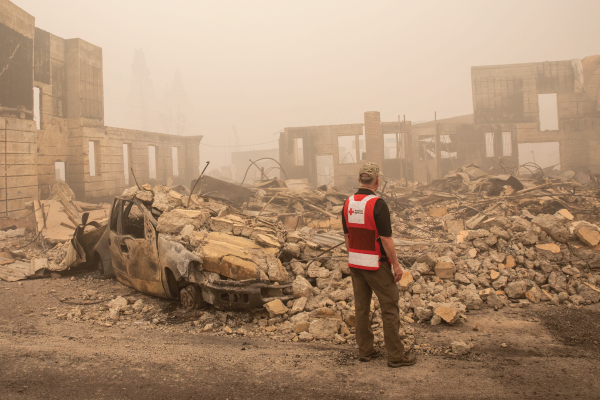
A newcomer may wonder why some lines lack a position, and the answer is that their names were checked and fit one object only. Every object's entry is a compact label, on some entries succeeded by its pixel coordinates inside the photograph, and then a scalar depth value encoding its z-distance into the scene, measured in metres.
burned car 4.29
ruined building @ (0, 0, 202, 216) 12.31
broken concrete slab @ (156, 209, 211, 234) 4.97
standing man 3.12
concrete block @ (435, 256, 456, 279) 5.12
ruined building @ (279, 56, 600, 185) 24.52
